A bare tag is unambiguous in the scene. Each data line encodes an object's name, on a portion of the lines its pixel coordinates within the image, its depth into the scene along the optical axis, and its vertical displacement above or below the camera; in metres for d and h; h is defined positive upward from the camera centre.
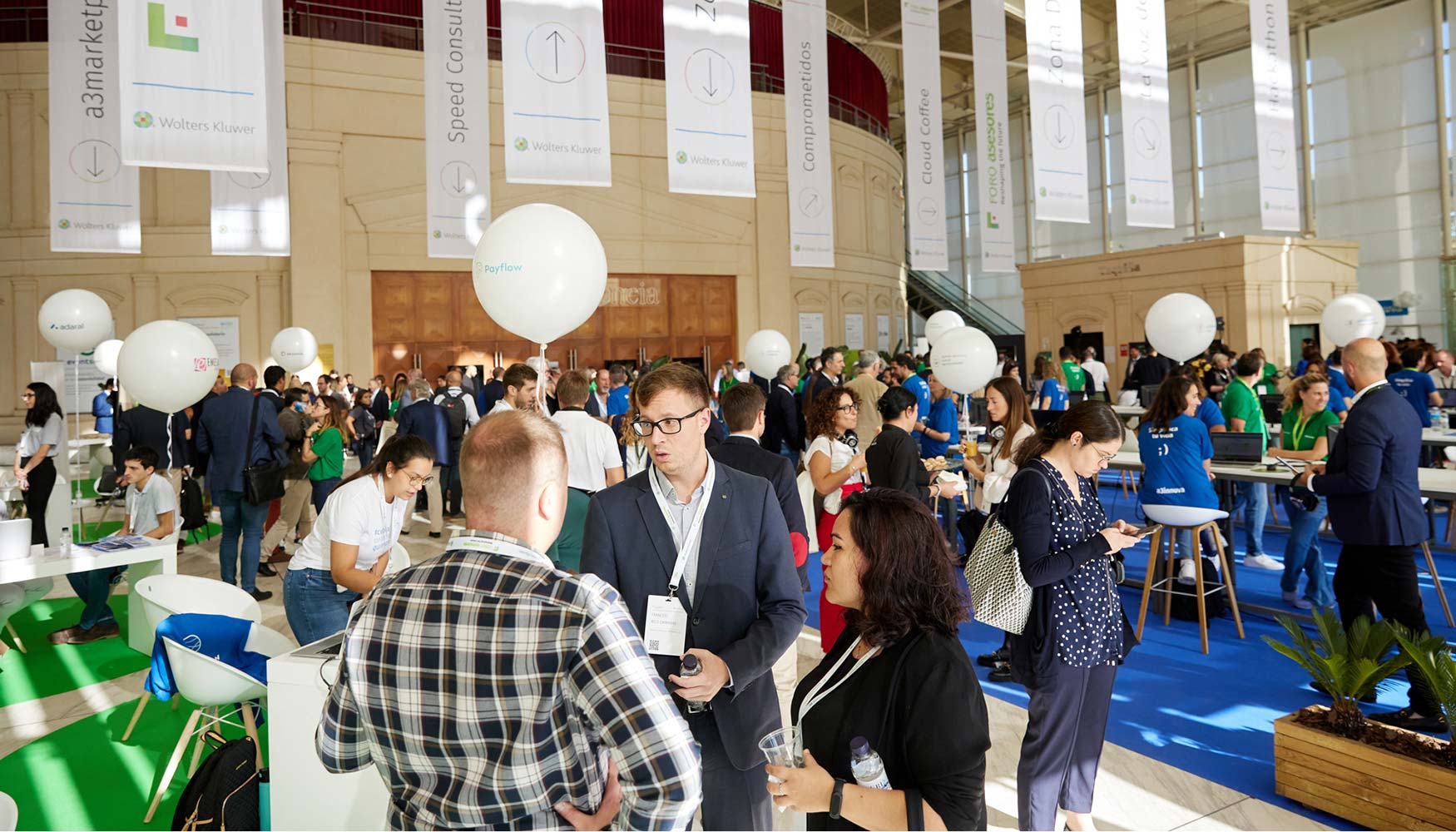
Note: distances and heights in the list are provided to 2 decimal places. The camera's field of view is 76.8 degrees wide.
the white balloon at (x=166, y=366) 6.64 +0.60
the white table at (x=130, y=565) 4.95 -0.65
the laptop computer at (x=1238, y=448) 6.40 -0.24
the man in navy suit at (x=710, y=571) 2.25 -0.36
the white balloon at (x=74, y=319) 9.41 +1.36
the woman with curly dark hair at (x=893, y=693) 1.75 -0.54
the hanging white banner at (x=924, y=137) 9.28 +3.10
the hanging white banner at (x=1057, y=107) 7.85 +2.71
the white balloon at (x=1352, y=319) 10.91 +1.09
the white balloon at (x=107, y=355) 10.73 +1.11
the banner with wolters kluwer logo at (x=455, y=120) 7.95 +2.89
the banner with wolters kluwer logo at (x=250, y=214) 10.55 +2.70
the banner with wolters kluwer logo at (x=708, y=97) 6.58 +2.43
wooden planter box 3.00 -1.29
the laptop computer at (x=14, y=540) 4.99 -0.47
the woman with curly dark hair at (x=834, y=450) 4.71 -0.13
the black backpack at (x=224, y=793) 2.86 -1.09
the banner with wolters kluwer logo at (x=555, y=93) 6.09 +2.32
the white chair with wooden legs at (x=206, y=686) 3.39 -0.89
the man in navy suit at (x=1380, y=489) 4.02 -0.35
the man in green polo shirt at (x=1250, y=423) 7.07 -0.08
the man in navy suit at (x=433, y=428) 8.46 +0.10
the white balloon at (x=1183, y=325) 8.71 +0.86
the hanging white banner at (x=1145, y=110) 7.99 +2.69
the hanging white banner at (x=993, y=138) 9.60 +3.46
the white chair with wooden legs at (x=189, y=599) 3.93 -0.67
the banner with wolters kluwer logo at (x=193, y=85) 5.16 +2.10
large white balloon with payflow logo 4.31 +0.80
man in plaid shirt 1.38 -0.39
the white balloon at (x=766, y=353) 12.02 +1.00
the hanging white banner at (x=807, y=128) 8.75 +2.91
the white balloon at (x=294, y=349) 12.36 +1.29
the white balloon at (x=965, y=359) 8.00 +0.56
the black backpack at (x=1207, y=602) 5.82 -1.20
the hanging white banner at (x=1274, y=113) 8.56 +2.82
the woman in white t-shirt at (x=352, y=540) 3.67 -0.40
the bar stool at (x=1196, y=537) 5.14 -0.73
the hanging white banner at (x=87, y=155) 8.06 +2.82
